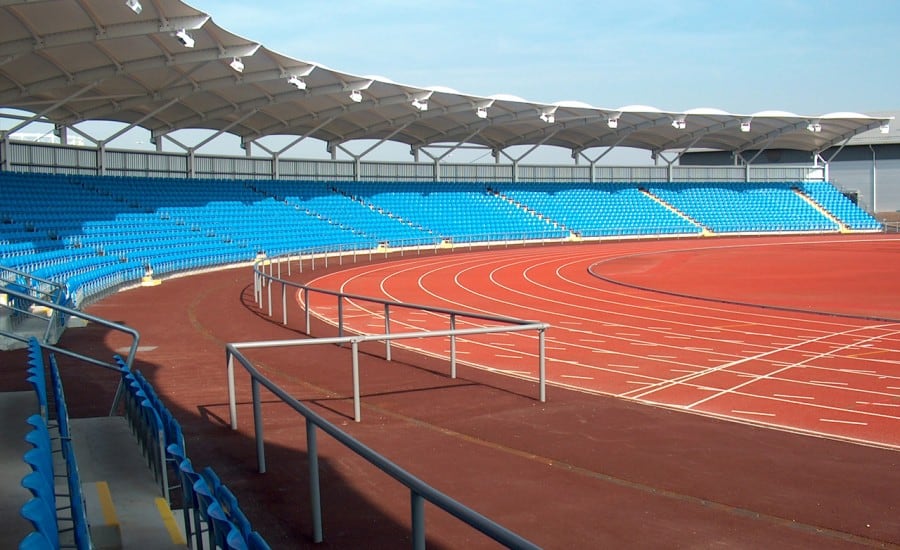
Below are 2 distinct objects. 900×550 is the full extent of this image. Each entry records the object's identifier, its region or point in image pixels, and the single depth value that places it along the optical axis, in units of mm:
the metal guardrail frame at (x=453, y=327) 8883
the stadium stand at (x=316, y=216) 26078
